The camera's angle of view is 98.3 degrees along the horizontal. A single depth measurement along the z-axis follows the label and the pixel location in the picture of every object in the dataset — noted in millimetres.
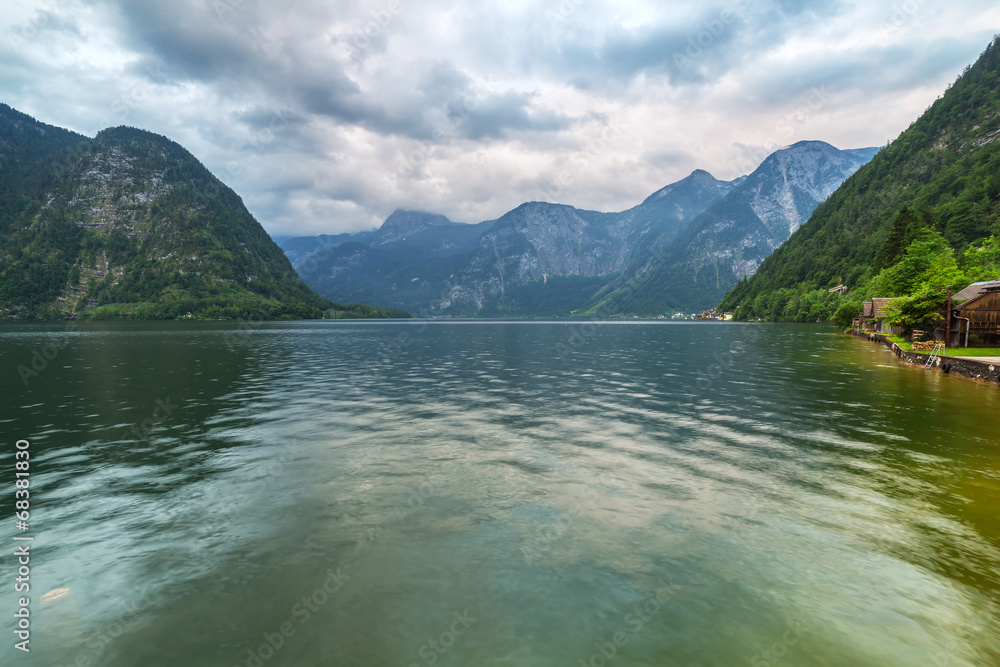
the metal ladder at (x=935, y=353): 52406
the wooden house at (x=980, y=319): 58406
